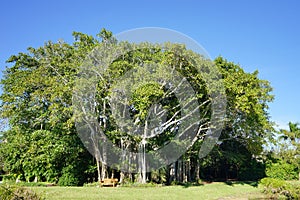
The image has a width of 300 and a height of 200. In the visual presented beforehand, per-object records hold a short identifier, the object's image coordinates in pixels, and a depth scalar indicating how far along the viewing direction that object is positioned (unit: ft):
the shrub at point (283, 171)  73.92
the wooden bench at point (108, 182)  49.15
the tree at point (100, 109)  47.80
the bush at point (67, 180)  54.65
